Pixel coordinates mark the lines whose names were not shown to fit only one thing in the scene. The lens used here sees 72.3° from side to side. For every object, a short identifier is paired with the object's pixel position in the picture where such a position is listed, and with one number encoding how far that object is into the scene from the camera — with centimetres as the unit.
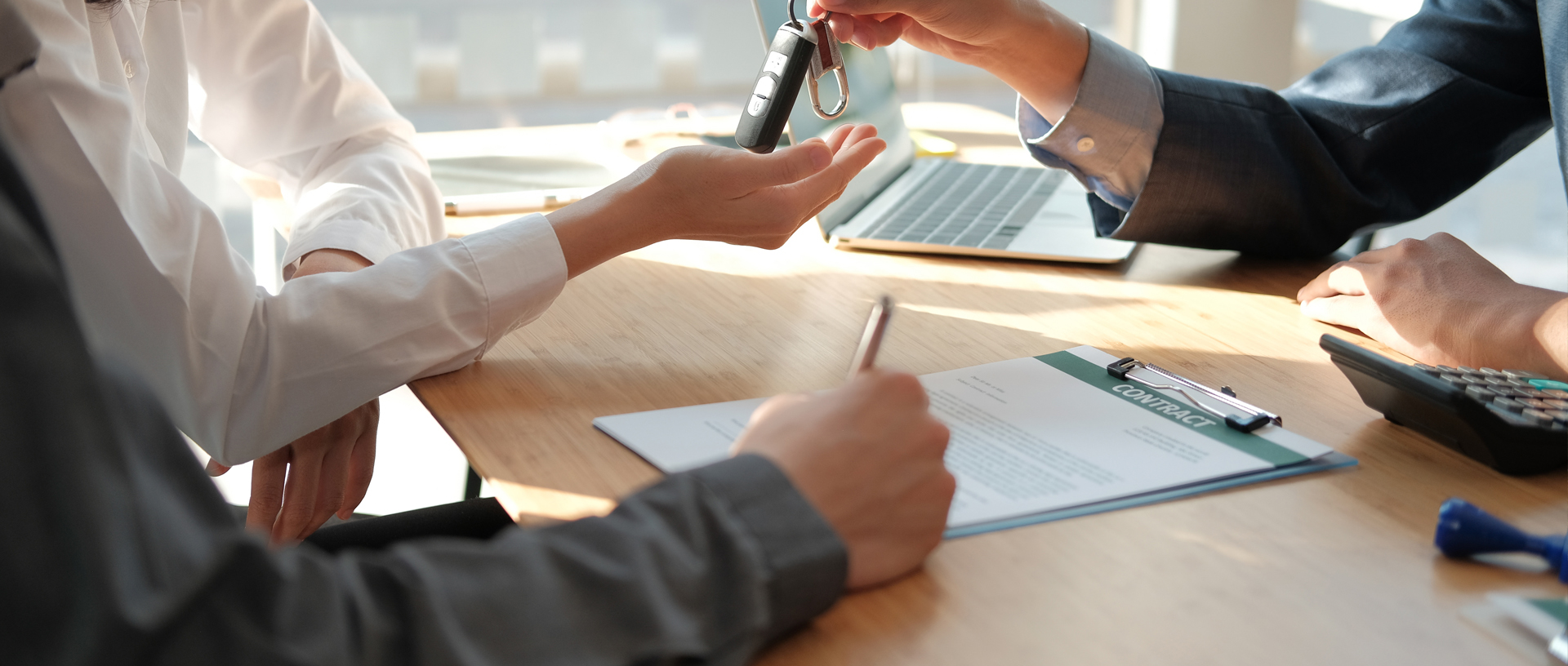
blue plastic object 49
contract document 56
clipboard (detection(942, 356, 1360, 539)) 53
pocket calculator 58
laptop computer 101
